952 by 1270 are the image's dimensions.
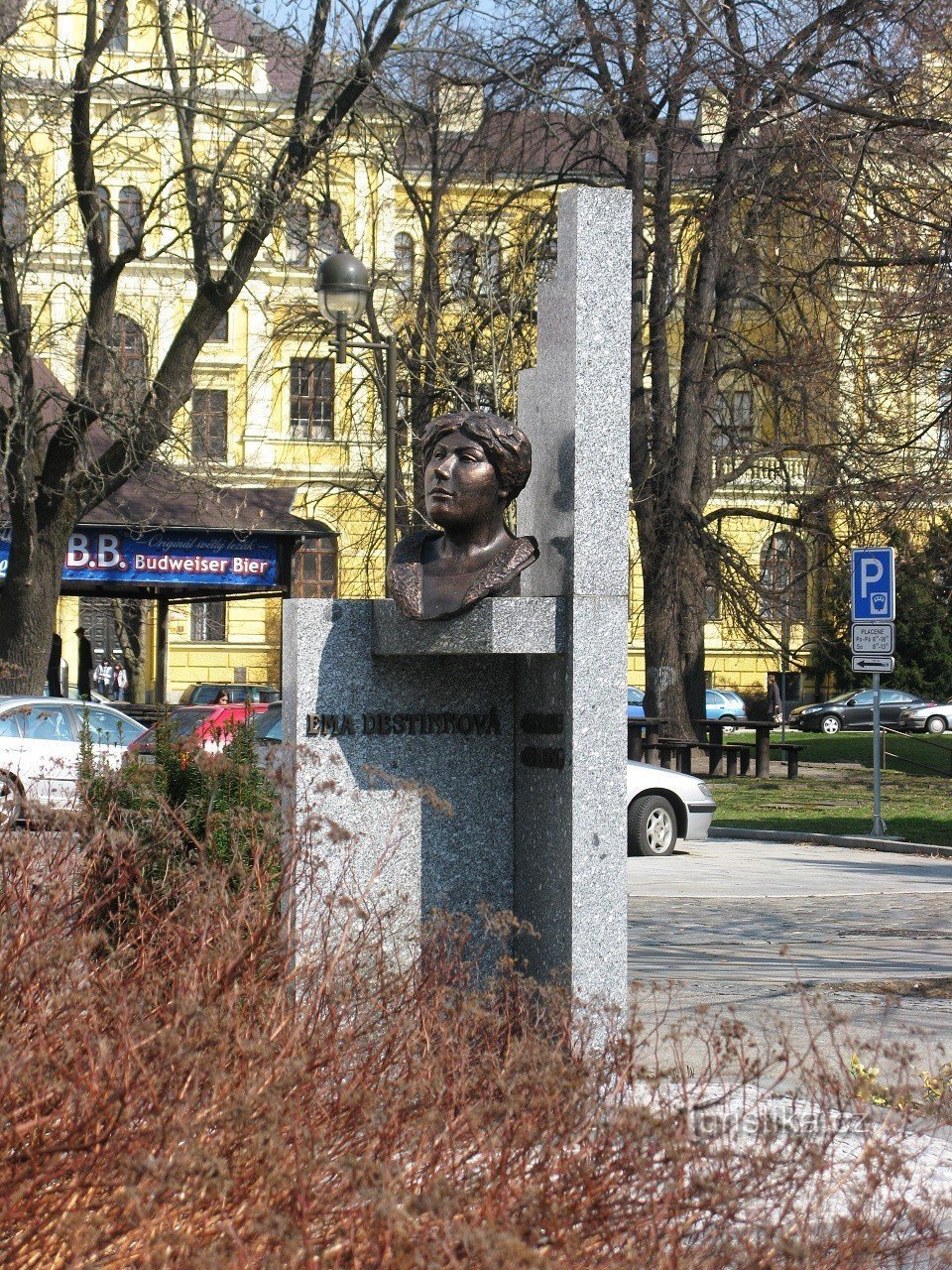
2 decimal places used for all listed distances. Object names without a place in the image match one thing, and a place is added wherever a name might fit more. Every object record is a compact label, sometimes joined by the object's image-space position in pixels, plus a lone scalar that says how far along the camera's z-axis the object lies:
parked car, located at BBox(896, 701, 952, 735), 57.53
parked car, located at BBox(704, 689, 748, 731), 56.38
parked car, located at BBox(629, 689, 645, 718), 52.50
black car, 56.84
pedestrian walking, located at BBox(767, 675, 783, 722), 53.03
